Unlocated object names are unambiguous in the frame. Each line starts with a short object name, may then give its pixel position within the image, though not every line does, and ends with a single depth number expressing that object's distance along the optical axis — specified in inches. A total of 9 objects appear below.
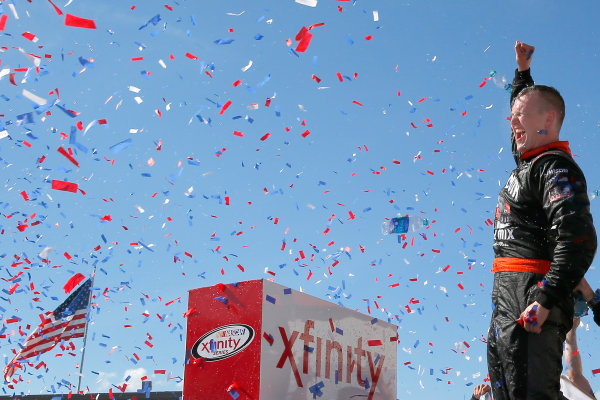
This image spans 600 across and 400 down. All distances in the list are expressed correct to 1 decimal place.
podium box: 182.7
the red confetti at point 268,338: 183.2
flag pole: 693.3
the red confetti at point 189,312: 199.7
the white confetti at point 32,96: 254.8
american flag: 608.6
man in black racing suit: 125.7
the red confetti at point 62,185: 290.5
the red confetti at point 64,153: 274.4
